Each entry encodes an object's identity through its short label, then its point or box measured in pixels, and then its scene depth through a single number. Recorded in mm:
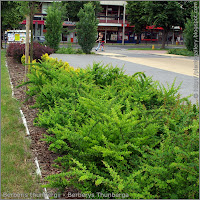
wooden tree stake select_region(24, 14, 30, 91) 7900
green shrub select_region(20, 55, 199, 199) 2758
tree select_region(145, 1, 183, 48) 38844
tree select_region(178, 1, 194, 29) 40841
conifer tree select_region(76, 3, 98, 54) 27803
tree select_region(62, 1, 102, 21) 56966
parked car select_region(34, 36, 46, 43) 40594
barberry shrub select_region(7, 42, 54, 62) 15445
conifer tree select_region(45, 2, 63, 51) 25125
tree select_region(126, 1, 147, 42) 56219
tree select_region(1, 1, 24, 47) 26781
